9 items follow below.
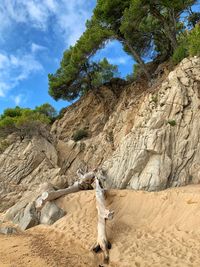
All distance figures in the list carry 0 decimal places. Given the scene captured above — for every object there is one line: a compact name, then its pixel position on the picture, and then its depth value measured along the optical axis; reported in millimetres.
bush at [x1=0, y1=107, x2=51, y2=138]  14132
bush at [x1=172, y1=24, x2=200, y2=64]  10545
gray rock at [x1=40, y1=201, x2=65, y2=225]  8336
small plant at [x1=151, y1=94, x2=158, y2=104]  11019
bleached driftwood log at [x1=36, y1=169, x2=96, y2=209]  9062
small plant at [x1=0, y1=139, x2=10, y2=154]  14053
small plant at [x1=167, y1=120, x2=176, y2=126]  10001
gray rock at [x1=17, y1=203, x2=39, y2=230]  8370
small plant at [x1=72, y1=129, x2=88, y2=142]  15654
